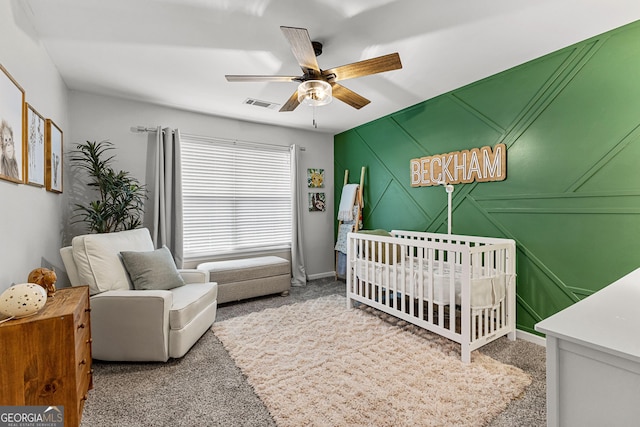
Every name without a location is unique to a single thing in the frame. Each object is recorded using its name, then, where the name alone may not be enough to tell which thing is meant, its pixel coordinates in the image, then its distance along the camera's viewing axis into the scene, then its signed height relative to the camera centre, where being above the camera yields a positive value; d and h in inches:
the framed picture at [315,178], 178.2 +21.6
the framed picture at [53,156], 87.4 +18.3
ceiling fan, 62.7 +36.1
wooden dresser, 47.6 -24.7
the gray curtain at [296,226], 167.0 -7.4
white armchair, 79.0 -26.6
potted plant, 110.7 +8.6
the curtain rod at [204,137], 129.3 +38.0
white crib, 84.0 -23.2
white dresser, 27.7 -15.9
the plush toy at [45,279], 60.8 -13.5
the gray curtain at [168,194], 129.2 +8.9
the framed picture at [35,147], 72.9 +17.8
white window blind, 143.8 +8.9
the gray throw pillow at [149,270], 91.5 -18.0
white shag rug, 61.9 -42.0
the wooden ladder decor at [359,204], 161.9 +4.7
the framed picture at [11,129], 58.3 +18.4
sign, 103.4 +17.9
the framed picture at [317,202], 179.2 +6.9
